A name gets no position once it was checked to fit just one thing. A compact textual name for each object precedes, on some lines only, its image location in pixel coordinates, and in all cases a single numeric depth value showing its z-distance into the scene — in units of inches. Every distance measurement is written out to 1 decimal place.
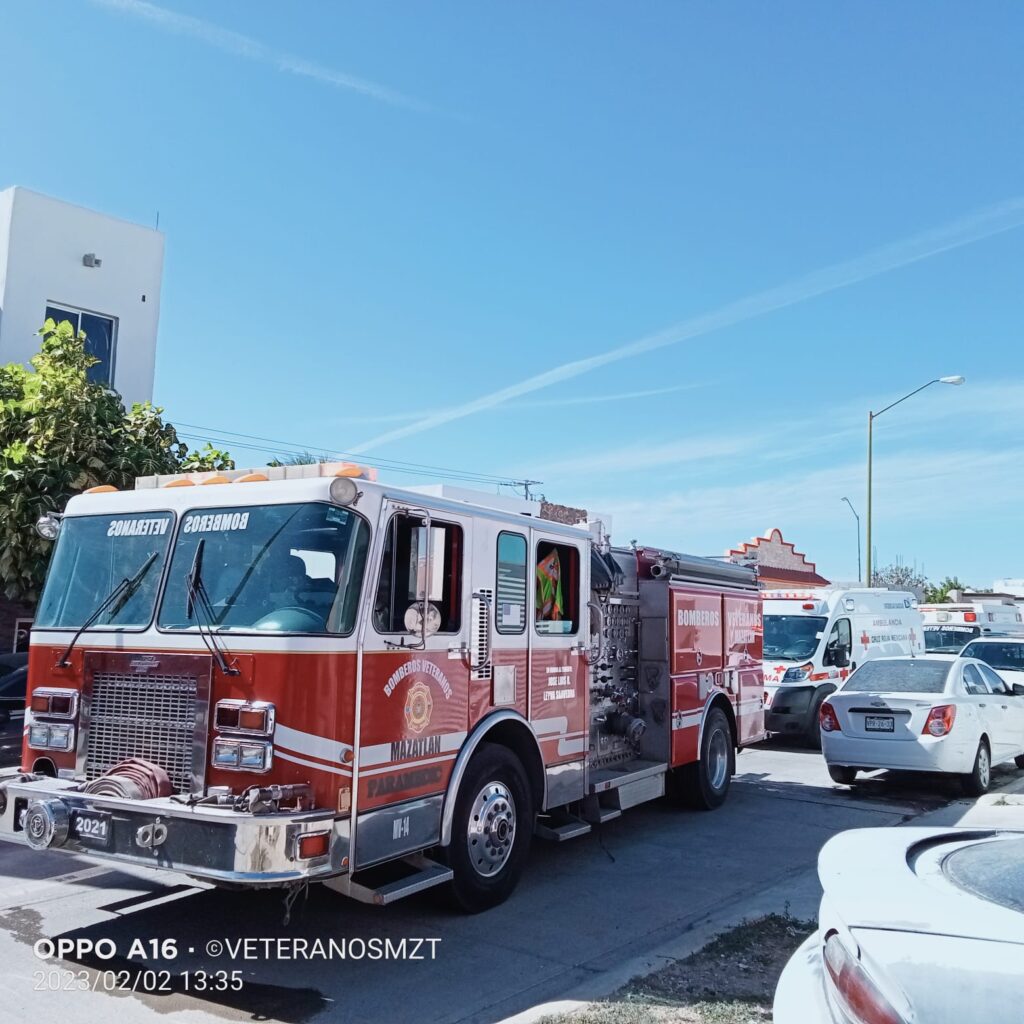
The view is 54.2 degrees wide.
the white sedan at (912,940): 93.0
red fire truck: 205.6
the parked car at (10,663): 530.6
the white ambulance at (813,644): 590.9
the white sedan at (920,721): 420.2
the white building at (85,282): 644.1
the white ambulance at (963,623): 1010.1
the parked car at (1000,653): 695.1
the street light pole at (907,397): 952.9
